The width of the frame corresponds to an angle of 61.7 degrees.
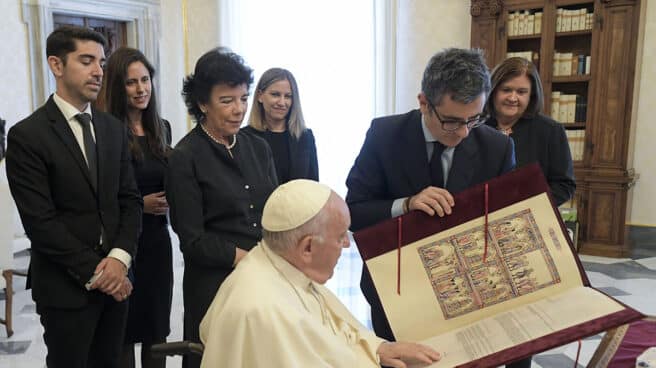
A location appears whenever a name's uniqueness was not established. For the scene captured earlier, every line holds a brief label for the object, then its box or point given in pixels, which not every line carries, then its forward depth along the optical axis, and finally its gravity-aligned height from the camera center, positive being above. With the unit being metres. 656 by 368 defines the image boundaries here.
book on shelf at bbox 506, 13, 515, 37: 5.41 +0.75
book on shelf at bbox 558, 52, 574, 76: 5.28 +0.36
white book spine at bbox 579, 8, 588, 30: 5.11 +0.77
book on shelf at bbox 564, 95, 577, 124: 5.32 -0.06
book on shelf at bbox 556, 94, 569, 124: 5.33 -0.07
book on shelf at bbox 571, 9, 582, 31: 5.14 +0.76
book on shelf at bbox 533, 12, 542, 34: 5.31 +0.74
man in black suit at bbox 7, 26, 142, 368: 1.89 -0.37
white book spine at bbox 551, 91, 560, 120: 5.35 -0.02
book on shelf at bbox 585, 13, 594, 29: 5.07 +0.75
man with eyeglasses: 1.48 -0.15
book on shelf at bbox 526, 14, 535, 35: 5.34 +0.75
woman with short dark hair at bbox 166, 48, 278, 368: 1.85 -0.29
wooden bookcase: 4.93 +0.18
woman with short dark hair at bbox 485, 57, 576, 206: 2.40 -0.10
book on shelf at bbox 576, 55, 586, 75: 5.24 +0.35
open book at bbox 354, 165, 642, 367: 1.39 -0.41
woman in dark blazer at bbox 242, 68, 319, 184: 3.19 -0.14
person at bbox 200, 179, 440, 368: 1.20 -0.45
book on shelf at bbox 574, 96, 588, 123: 5.30 -0.08
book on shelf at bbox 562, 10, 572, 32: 5.19 +0.75
